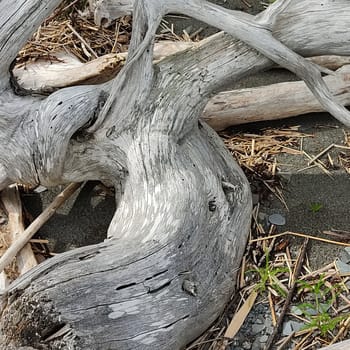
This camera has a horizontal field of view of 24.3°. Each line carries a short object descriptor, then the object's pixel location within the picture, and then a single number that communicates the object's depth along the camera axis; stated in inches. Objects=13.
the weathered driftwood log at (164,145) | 111.4
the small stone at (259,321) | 125.7
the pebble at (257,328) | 124.5
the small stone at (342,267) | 131.7
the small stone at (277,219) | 140.1
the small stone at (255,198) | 143.3
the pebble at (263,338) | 123.0
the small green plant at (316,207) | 141.6
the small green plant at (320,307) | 122.3
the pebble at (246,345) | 122.0
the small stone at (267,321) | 125.2
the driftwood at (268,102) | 156.2
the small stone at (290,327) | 123.5
